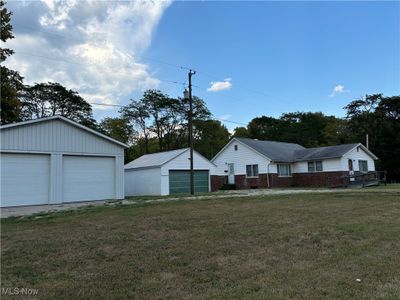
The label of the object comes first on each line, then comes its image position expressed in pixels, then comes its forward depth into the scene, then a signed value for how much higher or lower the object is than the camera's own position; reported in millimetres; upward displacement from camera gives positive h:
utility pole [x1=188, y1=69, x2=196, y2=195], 23550 +4117
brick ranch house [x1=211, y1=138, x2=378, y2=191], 31969 +1623
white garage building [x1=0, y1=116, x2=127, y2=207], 16984 +1314
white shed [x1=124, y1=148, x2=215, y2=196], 27978 +950
